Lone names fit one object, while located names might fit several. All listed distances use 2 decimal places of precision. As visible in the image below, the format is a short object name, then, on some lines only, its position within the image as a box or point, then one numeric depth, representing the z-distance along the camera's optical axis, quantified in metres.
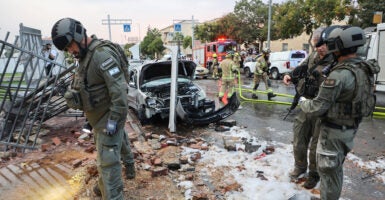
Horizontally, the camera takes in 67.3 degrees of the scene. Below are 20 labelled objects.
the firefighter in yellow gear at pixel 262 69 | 10.23
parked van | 16.77
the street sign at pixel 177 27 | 27.08
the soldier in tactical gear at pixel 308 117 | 3.38
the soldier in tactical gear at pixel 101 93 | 2.83
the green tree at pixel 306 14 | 16.80
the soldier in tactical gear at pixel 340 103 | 2.59
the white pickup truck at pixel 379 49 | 9.03
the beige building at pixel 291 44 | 29.80
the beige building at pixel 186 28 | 76.11
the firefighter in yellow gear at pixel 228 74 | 9.49
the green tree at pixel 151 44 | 59.78
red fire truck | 23.03
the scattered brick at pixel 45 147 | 5.43
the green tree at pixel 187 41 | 49.81
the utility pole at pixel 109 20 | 33.06
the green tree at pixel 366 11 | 17.27
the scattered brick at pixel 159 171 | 4.03
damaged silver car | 6.54
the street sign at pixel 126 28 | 29.59
